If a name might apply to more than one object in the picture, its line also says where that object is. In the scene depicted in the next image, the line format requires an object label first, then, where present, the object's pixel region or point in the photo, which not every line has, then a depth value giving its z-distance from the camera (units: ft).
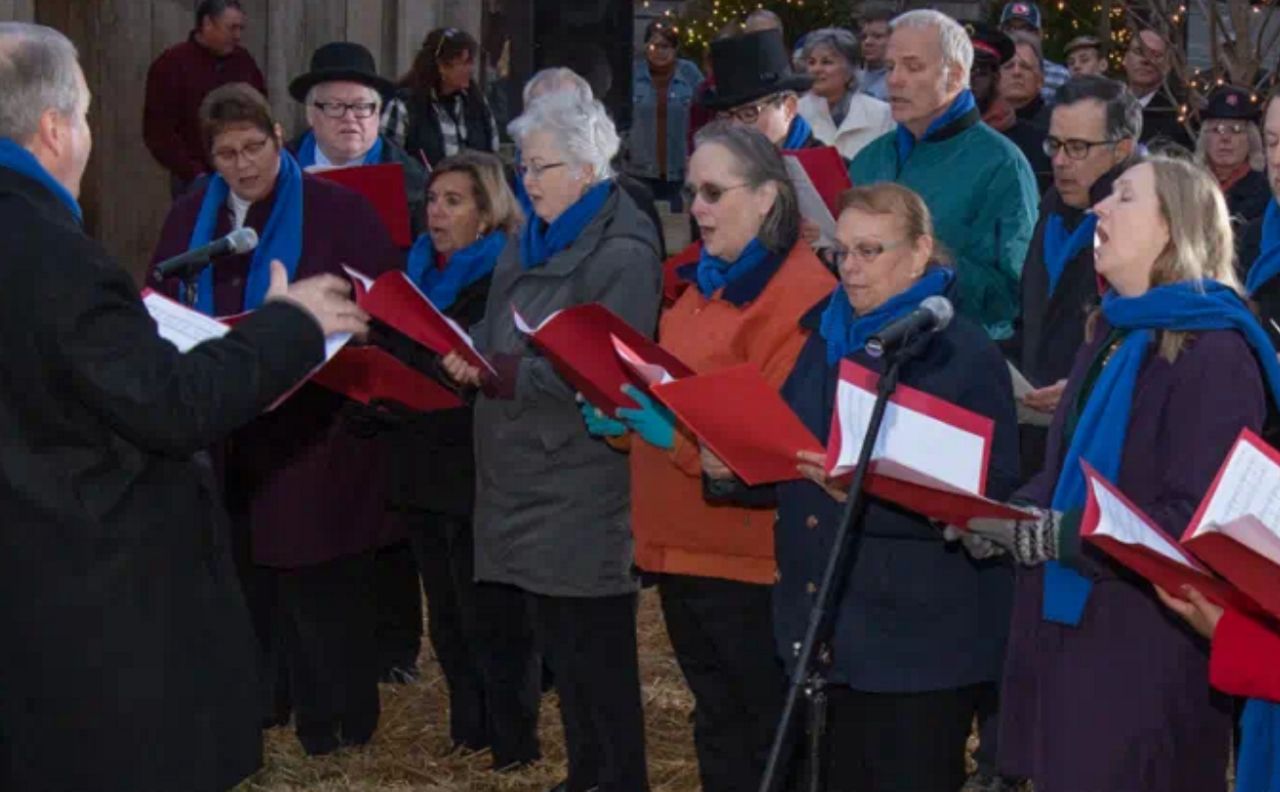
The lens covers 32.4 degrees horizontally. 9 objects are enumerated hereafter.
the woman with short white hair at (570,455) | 20.45
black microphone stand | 14.24
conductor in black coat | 12.73
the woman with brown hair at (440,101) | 33.30
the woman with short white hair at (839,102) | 30.27
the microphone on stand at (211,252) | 16.34
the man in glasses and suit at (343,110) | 26.50
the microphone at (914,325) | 14.35
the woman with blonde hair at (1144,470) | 14.79
